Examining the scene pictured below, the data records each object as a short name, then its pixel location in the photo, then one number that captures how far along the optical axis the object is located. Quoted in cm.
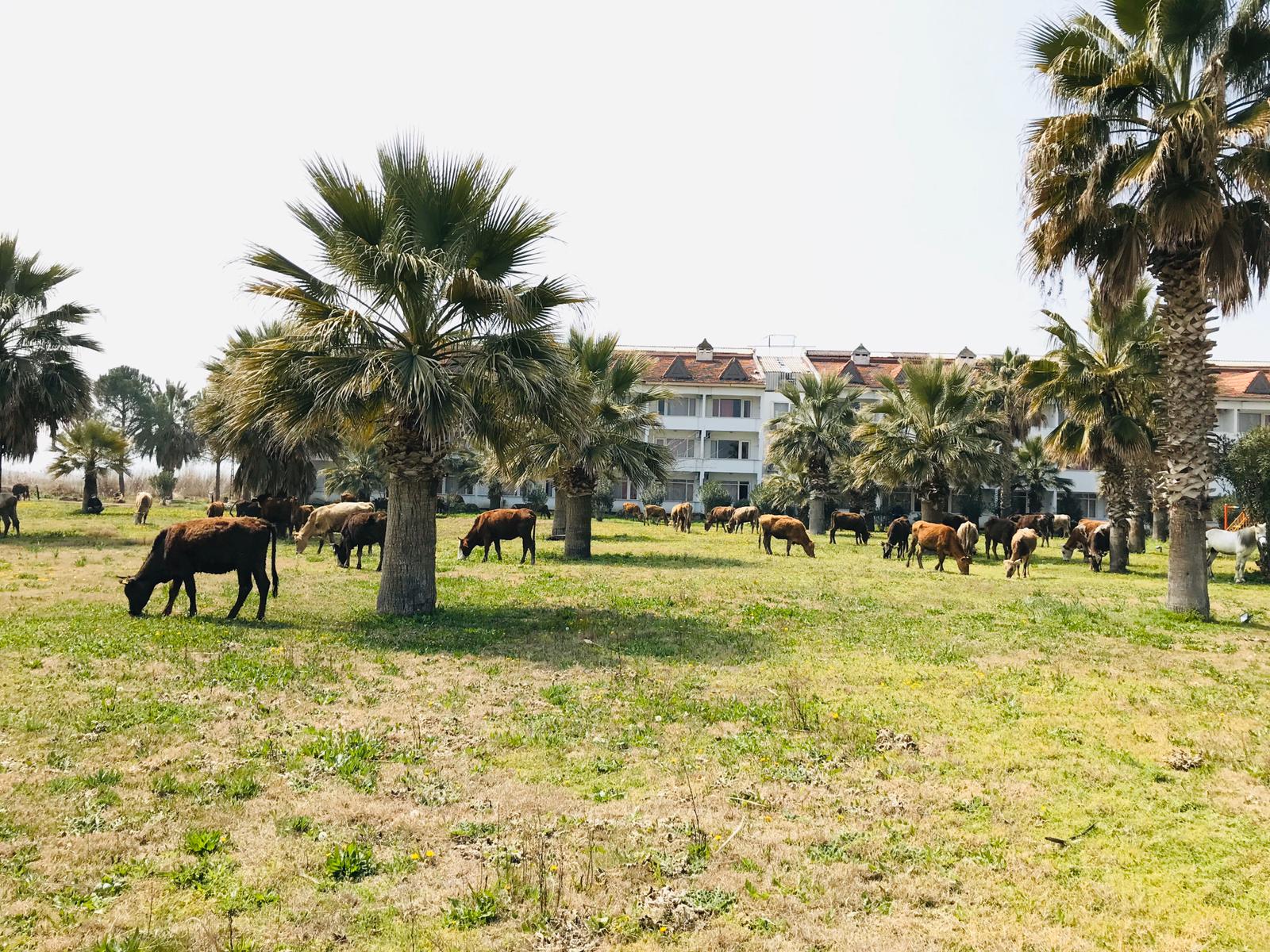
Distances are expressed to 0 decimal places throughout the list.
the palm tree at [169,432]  6494
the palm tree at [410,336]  1288
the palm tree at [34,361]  2698
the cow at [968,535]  2847
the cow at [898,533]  2973
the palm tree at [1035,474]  5412
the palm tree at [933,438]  3114
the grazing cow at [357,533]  2252
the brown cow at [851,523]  3834
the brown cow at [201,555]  1344
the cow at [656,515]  5397
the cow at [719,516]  4884
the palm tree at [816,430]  4081
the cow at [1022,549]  2375
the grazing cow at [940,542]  2512
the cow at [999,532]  3183
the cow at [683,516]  4559
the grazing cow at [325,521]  2633
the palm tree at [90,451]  4575
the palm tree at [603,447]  2484
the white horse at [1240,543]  2370
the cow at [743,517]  4547
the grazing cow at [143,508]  3653
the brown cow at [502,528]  2441
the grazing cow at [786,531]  2988
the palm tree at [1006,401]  4369
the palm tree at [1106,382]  2442
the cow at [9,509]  2817
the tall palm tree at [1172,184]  1395
